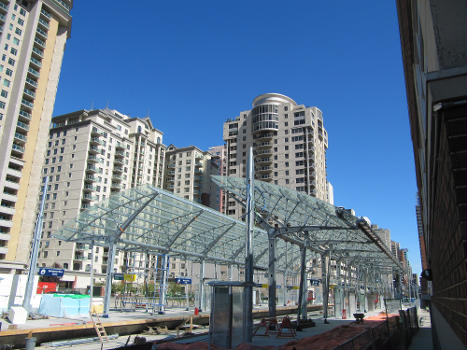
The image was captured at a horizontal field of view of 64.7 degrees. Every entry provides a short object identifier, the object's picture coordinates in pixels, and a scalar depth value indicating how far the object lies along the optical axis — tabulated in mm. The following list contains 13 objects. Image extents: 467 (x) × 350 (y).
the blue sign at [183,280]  30922
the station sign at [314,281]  41372
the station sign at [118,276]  28581
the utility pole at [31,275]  20891
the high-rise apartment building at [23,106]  50406
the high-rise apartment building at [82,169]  70188
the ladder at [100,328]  16836
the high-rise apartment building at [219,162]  98456
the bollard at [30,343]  13680
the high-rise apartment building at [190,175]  103375
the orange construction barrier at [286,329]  17183
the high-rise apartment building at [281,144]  87000
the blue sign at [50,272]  25870
